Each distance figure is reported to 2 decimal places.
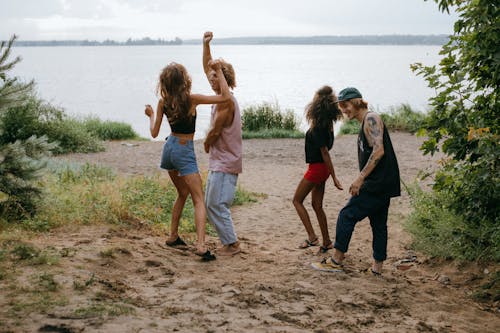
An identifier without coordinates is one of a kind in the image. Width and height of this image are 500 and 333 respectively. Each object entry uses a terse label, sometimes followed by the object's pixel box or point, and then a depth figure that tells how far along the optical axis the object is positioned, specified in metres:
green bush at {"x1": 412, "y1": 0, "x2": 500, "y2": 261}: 5.20
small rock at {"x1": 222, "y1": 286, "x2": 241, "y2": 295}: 4.82
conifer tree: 6.00
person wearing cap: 5.33
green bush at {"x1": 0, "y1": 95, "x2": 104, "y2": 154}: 14.40
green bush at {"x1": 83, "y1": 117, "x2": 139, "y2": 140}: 18.40
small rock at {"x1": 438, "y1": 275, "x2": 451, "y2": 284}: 6.07
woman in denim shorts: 5.72
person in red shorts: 6.24
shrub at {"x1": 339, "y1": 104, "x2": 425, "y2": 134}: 19.09
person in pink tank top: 5.93
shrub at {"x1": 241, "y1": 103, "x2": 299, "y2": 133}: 19.91
